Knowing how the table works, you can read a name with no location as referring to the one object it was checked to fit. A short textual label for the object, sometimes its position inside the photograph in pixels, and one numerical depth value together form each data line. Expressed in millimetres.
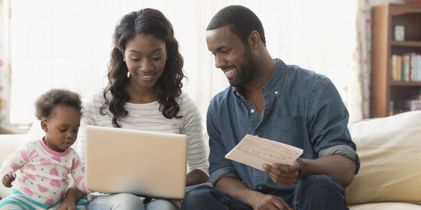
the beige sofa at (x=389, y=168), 3102
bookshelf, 4707
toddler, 2883
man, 2807
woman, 3026
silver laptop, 2641
